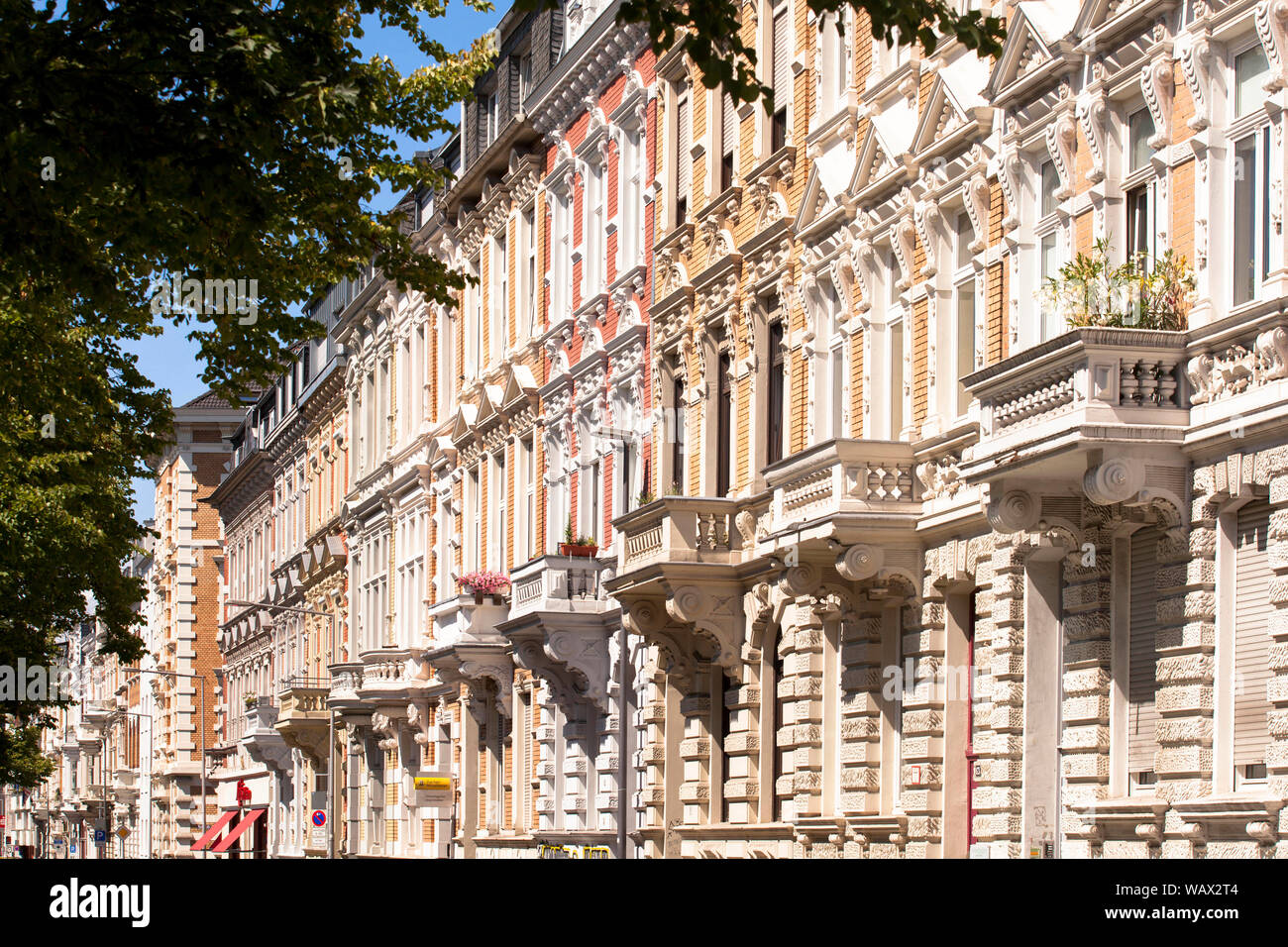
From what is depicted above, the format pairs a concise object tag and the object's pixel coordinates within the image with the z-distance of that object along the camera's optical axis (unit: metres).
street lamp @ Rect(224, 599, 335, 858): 56.22
